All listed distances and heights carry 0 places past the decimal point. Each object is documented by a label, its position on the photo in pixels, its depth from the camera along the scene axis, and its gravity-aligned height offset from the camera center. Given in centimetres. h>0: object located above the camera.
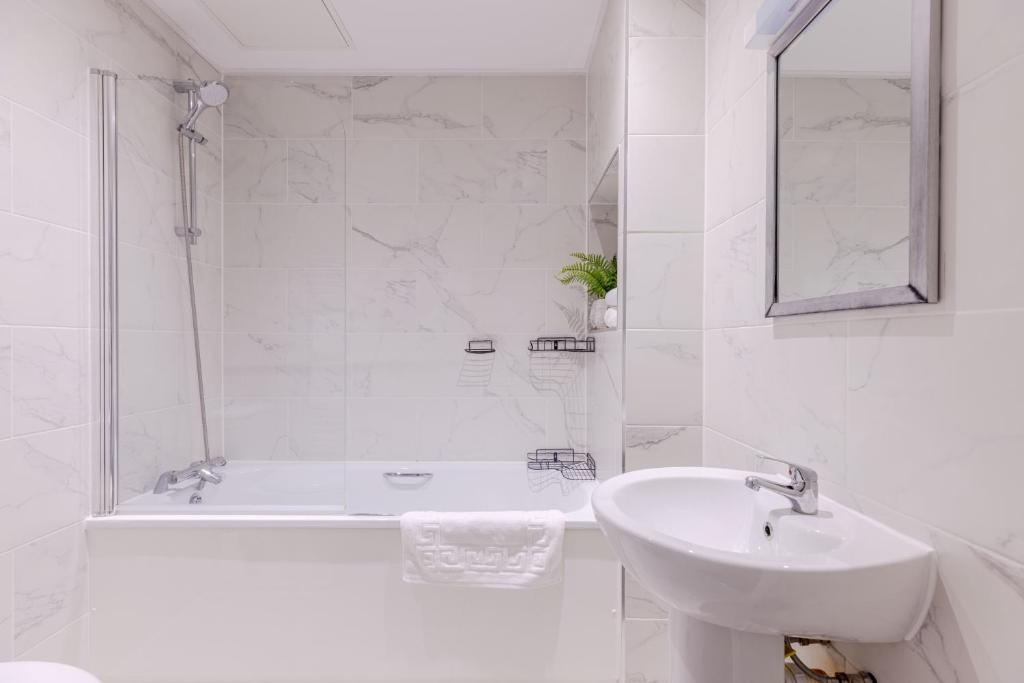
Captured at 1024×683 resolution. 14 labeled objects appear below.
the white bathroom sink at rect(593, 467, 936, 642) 81 -37
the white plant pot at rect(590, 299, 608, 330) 232 +9
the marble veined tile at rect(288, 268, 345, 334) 234 +14
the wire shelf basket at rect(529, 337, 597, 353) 269 -5
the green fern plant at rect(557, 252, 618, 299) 234 +26
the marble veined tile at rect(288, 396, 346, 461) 221 -39
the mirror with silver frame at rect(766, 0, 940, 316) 87 +34
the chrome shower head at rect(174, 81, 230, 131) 215 +93
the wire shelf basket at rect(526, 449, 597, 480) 251 -62
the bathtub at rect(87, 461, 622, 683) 184 -93
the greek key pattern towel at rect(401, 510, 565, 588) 179 -71
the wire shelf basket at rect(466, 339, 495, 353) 274 -6
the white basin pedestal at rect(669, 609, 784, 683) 96 -58
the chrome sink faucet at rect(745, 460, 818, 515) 107 -30
